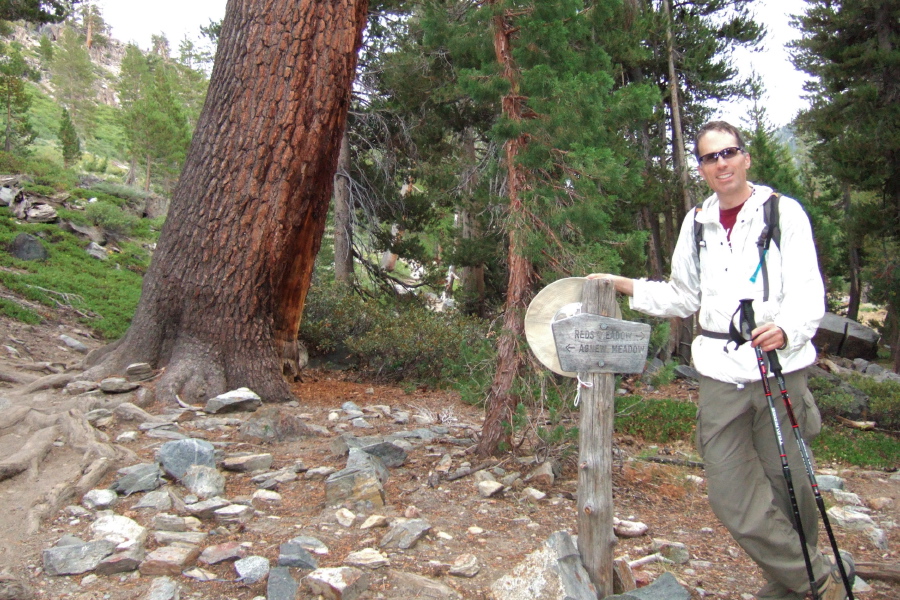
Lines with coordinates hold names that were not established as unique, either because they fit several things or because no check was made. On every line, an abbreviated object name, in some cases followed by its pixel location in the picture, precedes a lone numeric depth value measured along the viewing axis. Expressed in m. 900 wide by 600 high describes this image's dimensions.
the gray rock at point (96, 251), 16.89
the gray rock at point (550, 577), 3.03
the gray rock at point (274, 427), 5.50
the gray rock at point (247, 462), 4.72
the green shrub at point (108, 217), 19.31
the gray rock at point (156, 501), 3.92
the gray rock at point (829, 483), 6.20
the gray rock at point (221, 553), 3.33
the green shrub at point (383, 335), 9.62
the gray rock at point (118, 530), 3.46
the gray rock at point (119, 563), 3.20
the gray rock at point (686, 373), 13.73
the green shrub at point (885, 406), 10.23
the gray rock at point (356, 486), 4.23
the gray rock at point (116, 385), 6.09
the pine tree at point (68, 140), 37.12
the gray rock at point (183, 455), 4.41
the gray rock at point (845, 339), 21.12
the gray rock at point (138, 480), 4.11
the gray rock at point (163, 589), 3.00
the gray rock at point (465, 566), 3.42
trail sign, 3.21
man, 2.83
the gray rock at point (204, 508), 3.88
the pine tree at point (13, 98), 29.66
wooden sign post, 3.21
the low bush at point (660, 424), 8.55
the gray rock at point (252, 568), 3.21
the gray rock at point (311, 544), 3.52
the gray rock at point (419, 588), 3.17
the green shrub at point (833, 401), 10.35
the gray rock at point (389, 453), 5.04
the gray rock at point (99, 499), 3.91
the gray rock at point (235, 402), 6.09
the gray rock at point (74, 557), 3.16
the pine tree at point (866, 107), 17.61
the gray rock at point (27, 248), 14.45
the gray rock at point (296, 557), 3.32
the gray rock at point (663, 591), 3.23
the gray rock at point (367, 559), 3.39
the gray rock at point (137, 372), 6.37
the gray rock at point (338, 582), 3.07
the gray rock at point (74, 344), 9.73
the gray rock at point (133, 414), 5.55
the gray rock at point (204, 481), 4.20
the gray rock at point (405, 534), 3.66
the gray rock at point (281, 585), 3.07
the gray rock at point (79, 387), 6.06
